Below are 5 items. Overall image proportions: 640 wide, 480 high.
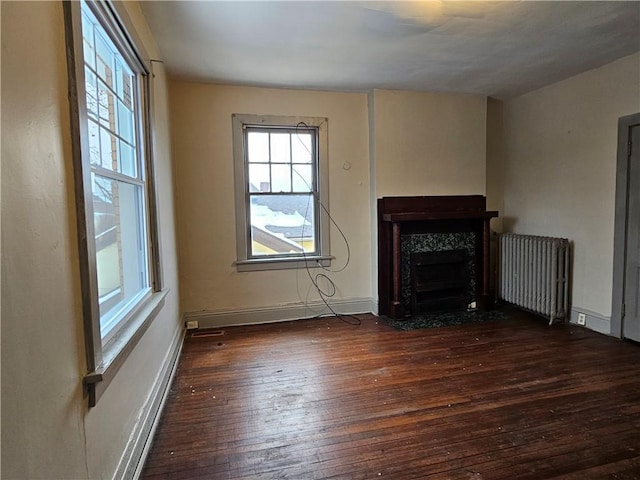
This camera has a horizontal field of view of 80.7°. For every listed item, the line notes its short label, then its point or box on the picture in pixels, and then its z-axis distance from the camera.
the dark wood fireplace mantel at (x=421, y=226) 4.05
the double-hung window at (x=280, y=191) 3.95
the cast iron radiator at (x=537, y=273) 3.75
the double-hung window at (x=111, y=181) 1.26
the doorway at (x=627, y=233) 3.19
